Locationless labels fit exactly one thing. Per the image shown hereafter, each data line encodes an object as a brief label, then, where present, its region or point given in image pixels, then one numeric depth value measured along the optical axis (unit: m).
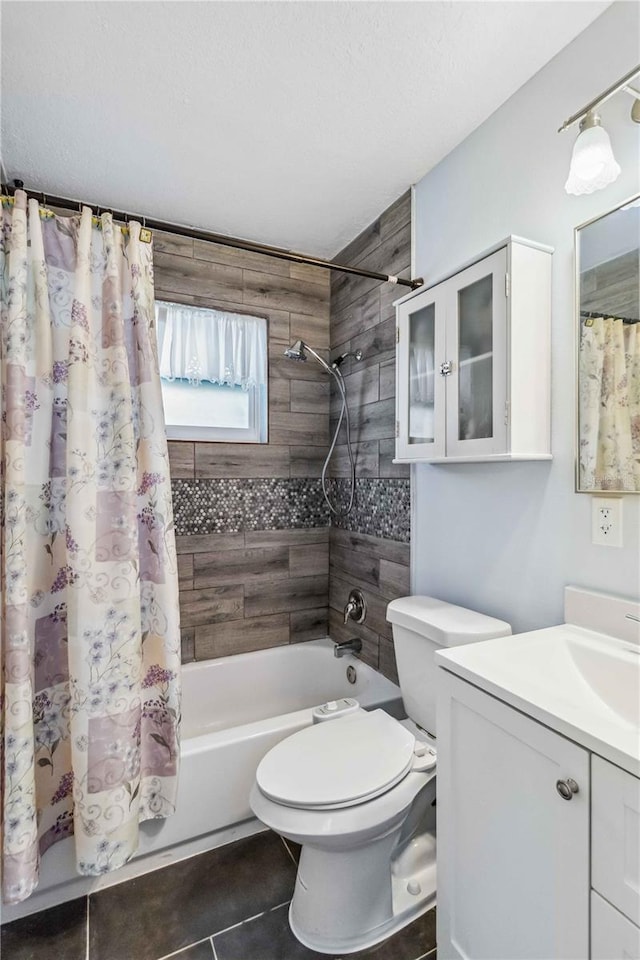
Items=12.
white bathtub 1.44
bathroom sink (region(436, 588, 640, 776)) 0.83
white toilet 1.18
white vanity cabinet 0.71
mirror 1.09
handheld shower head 2.15
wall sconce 1.02
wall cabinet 1.27
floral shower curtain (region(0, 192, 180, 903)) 1.32
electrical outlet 1.13
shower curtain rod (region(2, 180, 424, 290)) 1.40
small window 2.21
